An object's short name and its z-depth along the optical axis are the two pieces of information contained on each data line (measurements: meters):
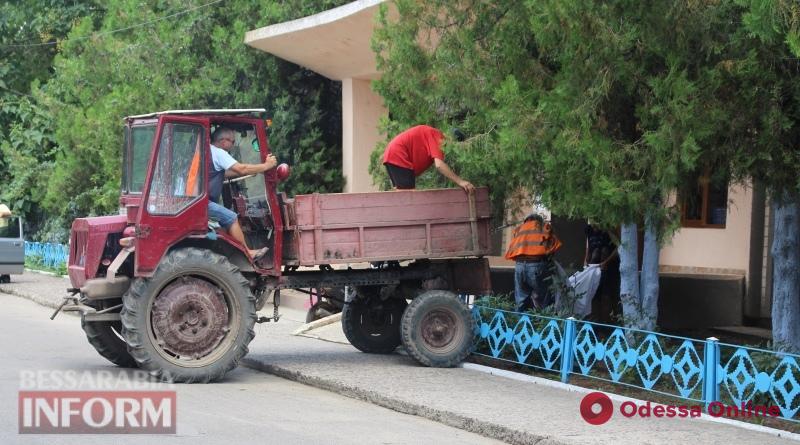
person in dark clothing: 15.48
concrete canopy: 19.23
